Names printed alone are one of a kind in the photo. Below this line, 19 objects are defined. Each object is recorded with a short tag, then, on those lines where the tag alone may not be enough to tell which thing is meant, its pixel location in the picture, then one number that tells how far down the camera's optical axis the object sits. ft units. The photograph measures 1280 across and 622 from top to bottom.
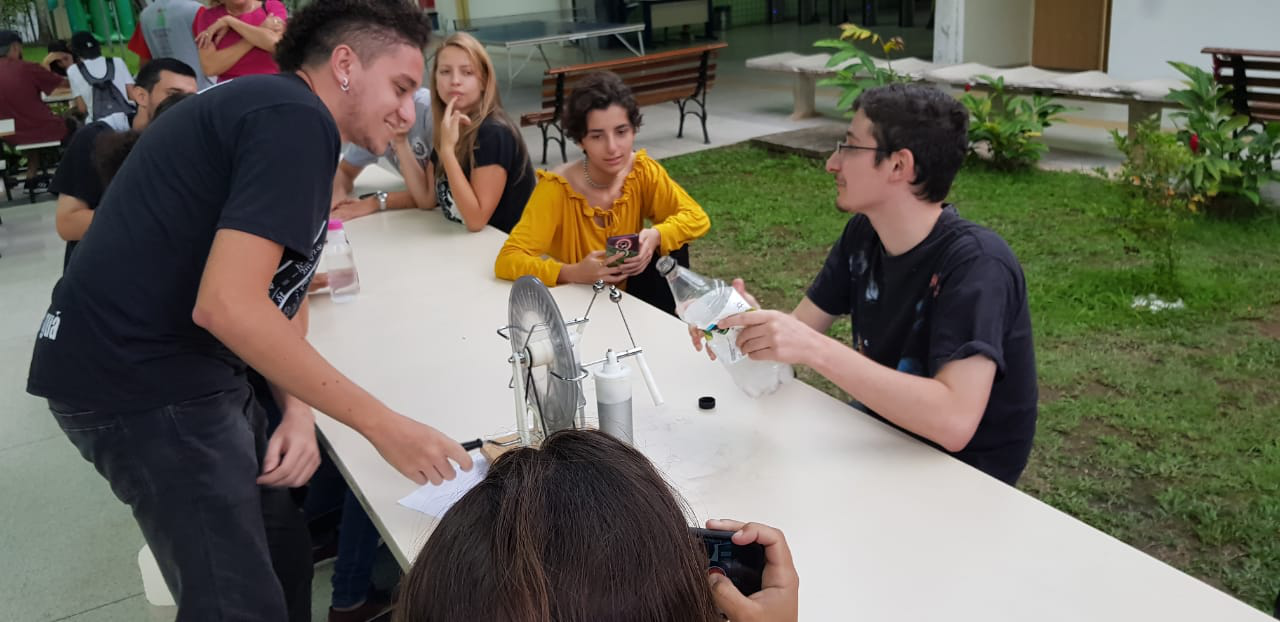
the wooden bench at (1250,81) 18.67
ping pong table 31.76
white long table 4.50
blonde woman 11.23
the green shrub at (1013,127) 21.72
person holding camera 2.58
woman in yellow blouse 9.67
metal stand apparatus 5.29
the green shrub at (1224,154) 17.13
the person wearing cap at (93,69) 21.27
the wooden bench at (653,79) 25.35
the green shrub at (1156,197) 13.88
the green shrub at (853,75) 23.20
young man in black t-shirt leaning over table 4.92
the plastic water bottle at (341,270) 9.29
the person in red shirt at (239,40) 13.30
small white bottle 5.68
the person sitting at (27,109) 24.99
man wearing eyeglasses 5.68
